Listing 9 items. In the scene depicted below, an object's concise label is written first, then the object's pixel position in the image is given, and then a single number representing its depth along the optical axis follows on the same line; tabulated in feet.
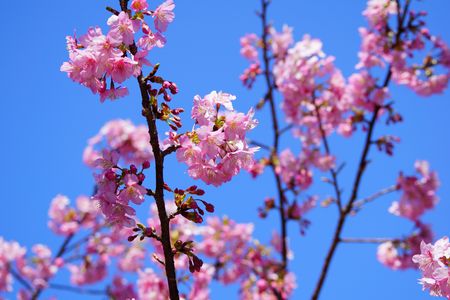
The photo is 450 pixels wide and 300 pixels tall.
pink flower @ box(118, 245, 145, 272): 30.40
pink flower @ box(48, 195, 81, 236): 27.40
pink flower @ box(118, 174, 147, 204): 6.96
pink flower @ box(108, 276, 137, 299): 25.78
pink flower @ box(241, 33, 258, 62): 24.73
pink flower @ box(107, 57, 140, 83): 6.98
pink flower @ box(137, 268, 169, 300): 20.97
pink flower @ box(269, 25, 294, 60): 22.49
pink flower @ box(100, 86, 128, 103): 7.56
